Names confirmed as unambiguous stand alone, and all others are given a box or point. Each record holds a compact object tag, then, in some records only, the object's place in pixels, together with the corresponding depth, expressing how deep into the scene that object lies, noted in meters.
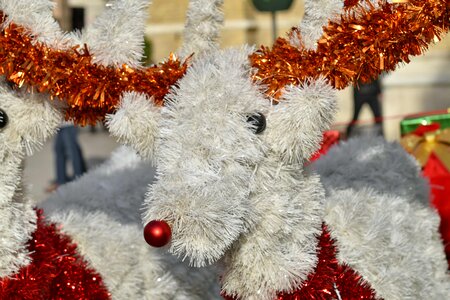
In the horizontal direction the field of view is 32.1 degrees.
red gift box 3.14
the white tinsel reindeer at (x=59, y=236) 2.36
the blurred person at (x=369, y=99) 7.22
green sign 7.58
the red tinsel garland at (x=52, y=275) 2.40
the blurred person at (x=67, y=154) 6.62
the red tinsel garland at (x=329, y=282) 2.24
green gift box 3.70
